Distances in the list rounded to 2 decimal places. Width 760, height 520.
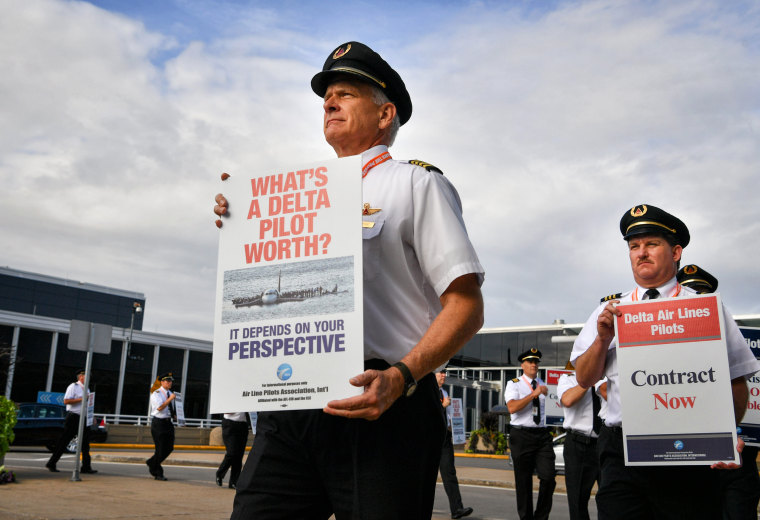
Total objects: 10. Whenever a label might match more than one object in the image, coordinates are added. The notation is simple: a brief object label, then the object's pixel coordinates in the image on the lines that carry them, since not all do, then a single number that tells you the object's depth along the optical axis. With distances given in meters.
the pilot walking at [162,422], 12.98
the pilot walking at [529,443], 8.58
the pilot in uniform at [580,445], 6.64
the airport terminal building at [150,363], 34.25
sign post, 11.91
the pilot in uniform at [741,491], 4.79
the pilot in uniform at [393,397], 2.07
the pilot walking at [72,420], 13.10
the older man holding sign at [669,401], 3.43
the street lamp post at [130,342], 36.68
